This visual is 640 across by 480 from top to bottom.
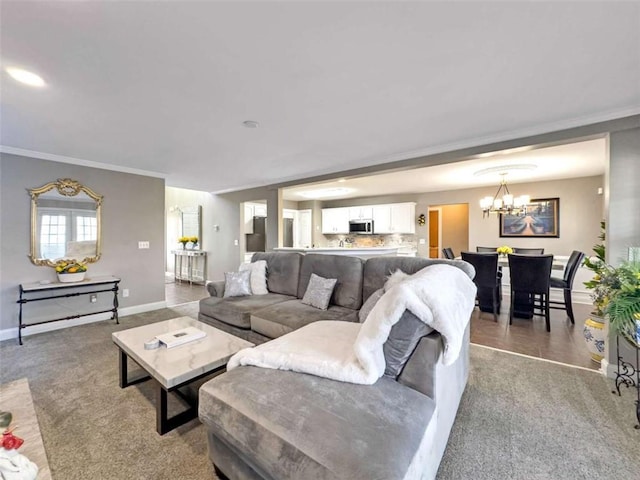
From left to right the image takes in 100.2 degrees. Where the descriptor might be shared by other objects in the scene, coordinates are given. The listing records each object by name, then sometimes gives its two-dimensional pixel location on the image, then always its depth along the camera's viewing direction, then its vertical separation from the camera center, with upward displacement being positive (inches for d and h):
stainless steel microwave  293.7 +12.6
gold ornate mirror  141.6 +7.5
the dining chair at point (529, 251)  197.9 -9.7
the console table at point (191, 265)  281.9 -31.3
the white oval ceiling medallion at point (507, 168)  160.1 +43.1
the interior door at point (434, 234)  303.3 +4.5
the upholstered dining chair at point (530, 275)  142.6 -20.5
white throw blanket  52.3 -20.9
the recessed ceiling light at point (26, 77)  71.1 +44.2
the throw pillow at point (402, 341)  53.5 -21.1
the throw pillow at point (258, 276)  134.1 -19.9
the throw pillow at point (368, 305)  85.7 -22.1
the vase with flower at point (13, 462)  36.1 -31.2
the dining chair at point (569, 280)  150.6 -24.8
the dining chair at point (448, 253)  192.4 -11.3
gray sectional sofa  37.1 -29.7
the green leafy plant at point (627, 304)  69.2 -17.2
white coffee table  65.4 -32.8
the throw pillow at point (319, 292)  109.0 -22.8
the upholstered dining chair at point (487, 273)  153.9 -20.7
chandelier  178.9 +22.7
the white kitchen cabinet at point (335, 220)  314.9 +21.1
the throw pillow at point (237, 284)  129.3 -23.1
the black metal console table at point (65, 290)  129.4 -29.7
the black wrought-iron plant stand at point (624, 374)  86.9 -46.2
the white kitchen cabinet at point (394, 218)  273.4 +20.7
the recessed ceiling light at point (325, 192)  256.2 +46.2
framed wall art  213.6 +14.0
